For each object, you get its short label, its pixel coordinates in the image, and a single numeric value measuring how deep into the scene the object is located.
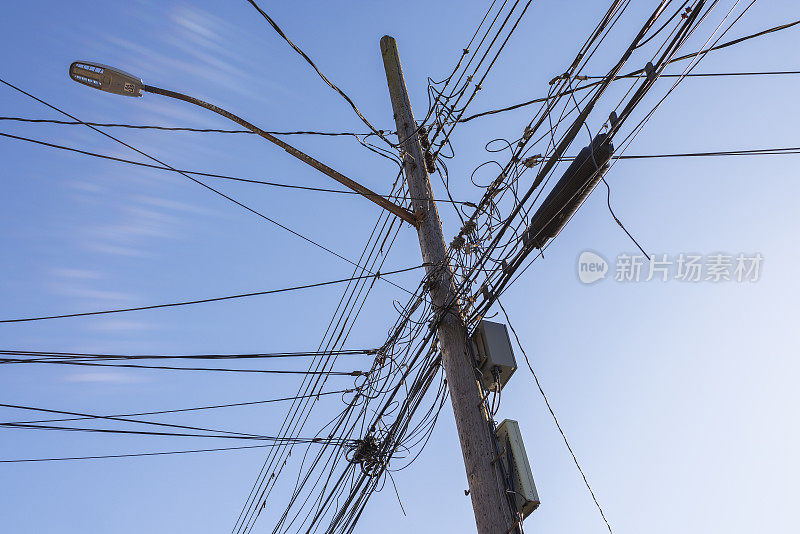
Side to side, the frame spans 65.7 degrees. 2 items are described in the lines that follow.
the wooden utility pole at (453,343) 3.83
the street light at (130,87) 4.28
